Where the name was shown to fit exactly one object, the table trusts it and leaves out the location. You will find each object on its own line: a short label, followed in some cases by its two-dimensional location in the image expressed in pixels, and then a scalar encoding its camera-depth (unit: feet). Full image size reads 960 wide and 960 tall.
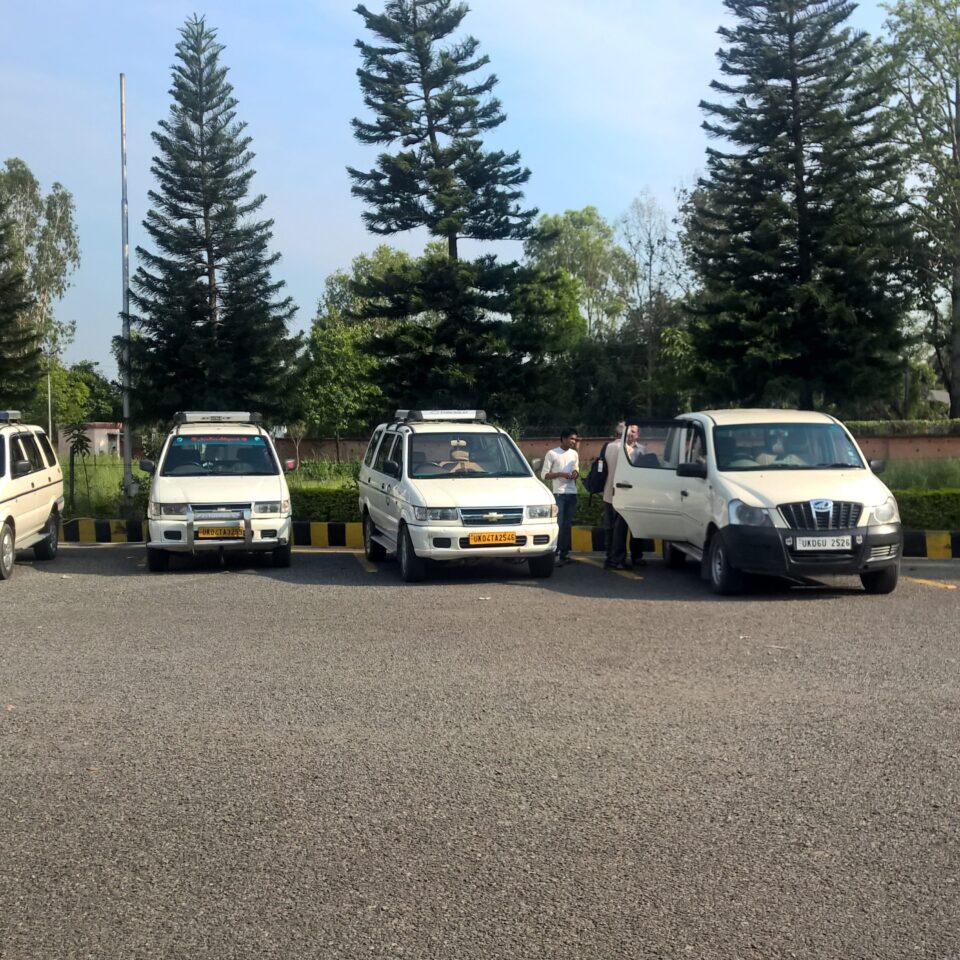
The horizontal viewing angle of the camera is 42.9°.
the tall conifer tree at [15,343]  127.65
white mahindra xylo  38.70
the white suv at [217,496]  47.73
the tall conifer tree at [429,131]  121.60
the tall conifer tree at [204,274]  122.93
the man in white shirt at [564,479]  49.80
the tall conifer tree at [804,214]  117.50
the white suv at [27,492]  47.32
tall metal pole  100.56
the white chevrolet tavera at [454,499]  43.45
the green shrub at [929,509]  56.85
